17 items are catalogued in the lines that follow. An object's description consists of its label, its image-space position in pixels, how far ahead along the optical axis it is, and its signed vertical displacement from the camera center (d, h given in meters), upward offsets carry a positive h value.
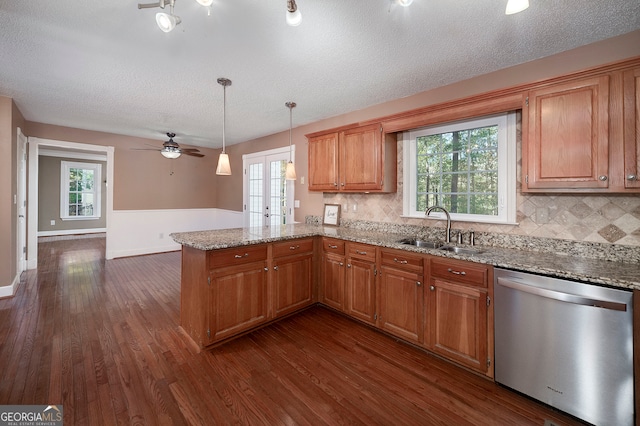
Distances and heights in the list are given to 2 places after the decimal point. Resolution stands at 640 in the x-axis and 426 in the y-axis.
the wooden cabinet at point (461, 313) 2.02 -0.78
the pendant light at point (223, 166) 2.70 +0.48
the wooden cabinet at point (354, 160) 3.11 +0.66
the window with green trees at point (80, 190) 8.01 +0.71
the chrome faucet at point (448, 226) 2.63 -0.12
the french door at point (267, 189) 4.89 +0.47
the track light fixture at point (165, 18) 1.43 +1.06
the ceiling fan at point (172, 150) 4.85 +1.14
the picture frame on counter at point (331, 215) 3.89 -0.02
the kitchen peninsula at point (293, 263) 1.82 -0.35
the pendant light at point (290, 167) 3.24 +0.56
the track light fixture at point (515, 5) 1.22 +0.95
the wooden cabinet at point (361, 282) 2.74 -0.72
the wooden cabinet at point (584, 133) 1.75 +0.57
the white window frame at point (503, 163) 2.46 +0.47
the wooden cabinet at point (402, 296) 2.38 -0.75
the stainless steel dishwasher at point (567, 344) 1.53 -0.81
